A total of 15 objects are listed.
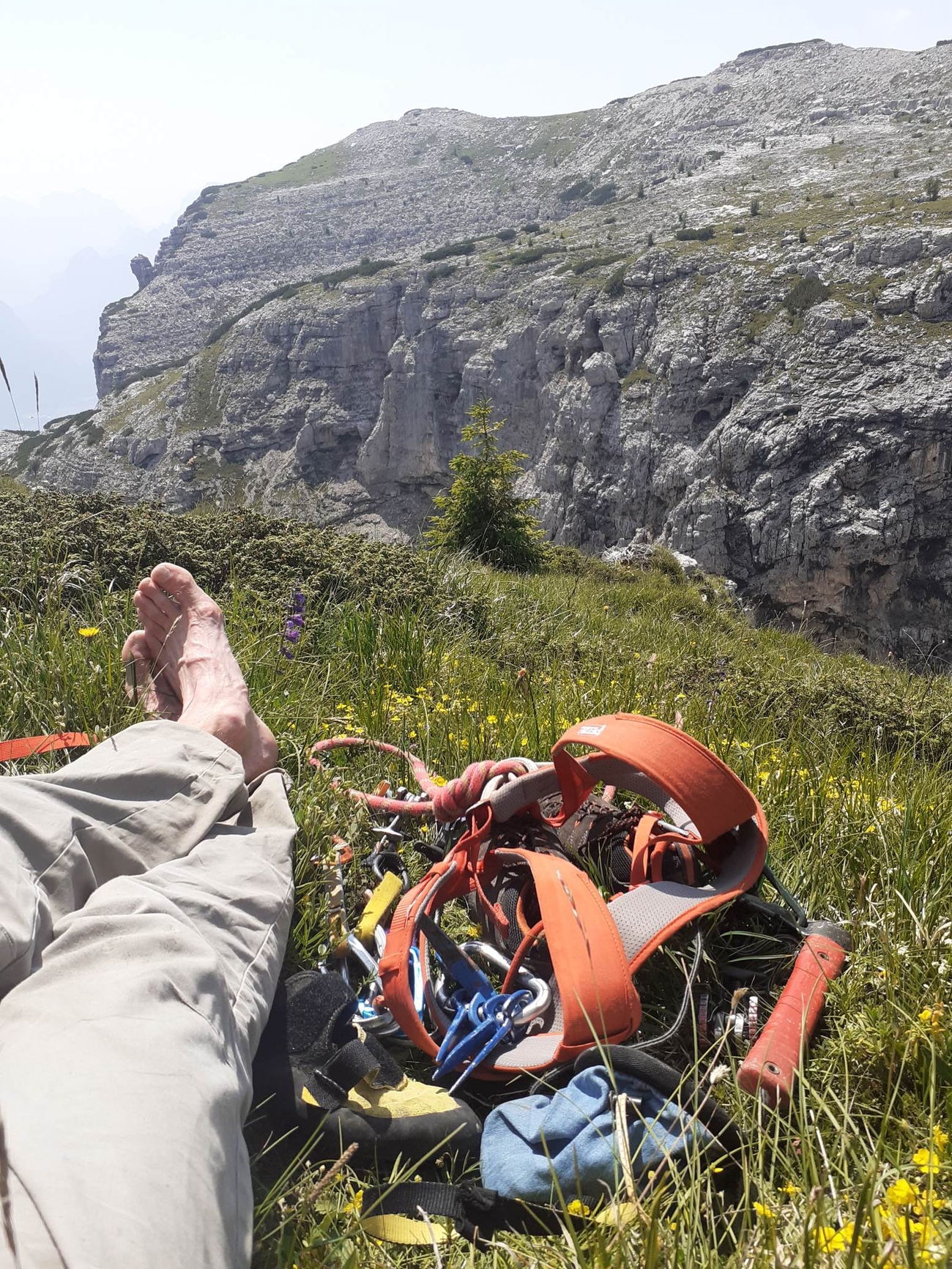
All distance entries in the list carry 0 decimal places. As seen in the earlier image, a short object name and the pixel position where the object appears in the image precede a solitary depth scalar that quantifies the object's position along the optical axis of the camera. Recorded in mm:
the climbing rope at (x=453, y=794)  1958
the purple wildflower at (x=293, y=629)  3010
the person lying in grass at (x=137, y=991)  748
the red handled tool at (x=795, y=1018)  1197
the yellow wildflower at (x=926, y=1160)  783
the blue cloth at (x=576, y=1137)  1074
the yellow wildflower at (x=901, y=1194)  702
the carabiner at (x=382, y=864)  1875
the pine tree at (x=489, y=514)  11164
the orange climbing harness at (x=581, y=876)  1344
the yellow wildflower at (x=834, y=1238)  729
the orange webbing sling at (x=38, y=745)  1899
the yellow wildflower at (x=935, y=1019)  1169
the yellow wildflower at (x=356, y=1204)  1032
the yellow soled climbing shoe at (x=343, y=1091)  1218
